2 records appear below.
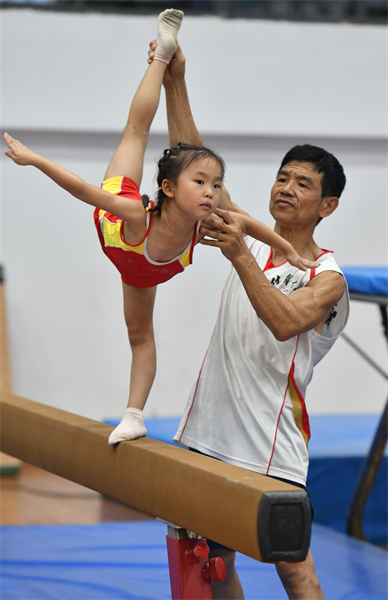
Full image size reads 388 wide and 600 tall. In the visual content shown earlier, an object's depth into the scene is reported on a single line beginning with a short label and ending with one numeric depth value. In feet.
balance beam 27.66
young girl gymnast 29.40
